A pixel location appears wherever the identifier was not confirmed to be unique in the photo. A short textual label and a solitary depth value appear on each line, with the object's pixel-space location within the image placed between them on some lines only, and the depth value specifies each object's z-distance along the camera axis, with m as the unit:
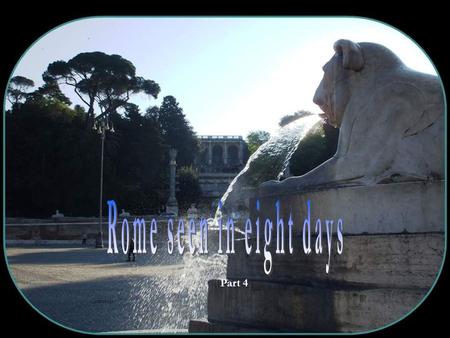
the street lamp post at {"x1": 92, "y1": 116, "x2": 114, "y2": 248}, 25.80
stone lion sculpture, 4.09
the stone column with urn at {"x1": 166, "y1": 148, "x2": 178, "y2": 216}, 33.62
